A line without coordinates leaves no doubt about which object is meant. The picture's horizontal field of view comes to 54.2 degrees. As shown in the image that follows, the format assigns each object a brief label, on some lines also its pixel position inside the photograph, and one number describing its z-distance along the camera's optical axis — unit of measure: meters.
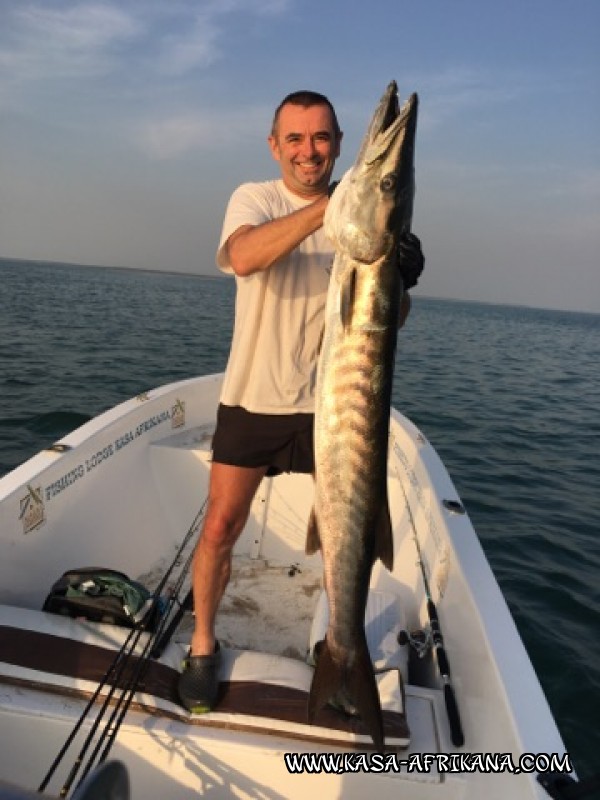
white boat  2.47
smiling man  2.93
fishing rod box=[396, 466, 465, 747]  2.66
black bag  3.23
